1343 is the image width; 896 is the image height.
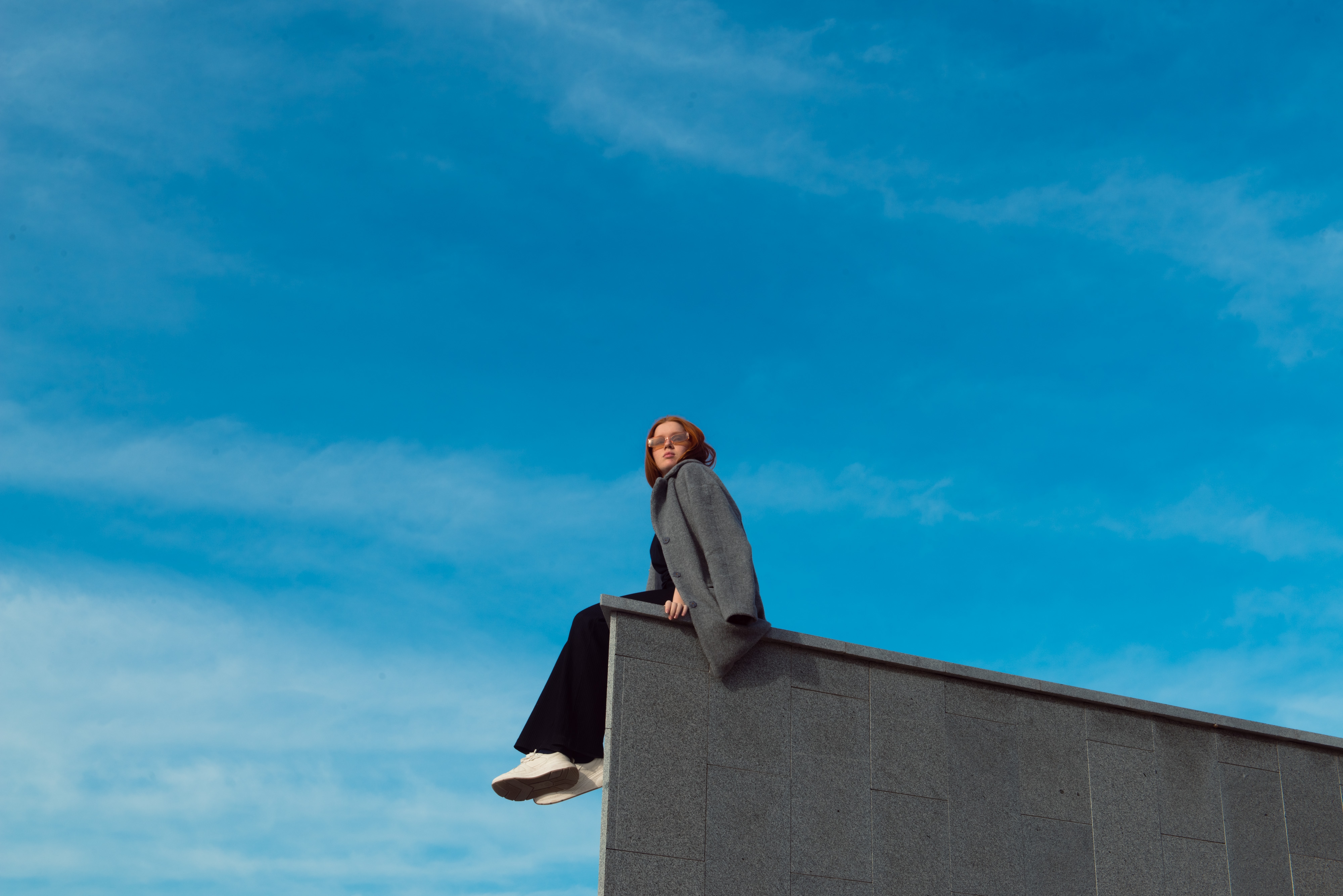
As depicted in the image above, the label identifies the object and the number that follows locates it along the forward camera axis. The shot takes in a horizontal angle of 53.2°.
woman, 8.73
